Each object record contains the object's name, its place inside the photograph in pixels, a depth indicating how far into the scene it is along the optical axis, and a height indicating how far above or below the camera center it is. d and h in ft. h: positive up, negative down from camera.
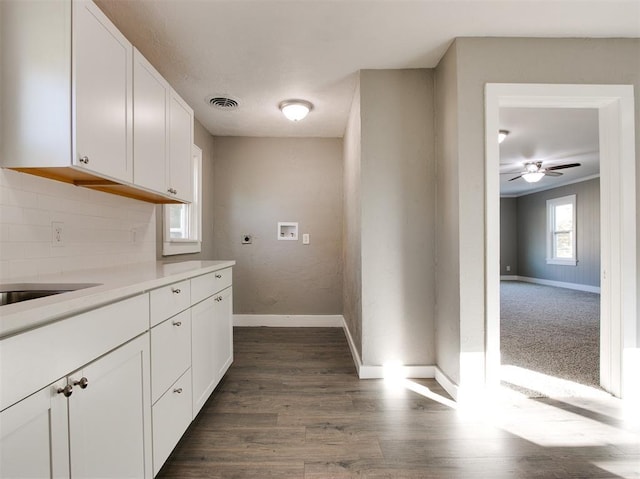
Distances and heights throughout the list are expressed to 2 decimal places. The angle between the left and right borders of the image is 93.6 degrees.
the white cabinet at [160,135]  5.64 +2.31
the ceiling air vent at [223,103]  9.31 +4.42
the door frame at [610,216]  6.42 +0.53
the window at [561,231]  23.25 +0.82
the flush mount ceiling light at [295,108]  9.42 +4.18
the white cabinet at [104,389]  2.23 -1.49
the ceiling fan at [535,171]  16.87 +3.98
